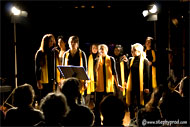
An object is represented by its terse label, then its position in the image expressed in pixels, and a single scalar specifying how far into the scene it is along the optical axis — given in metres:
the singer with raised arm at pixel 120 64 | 6.59
